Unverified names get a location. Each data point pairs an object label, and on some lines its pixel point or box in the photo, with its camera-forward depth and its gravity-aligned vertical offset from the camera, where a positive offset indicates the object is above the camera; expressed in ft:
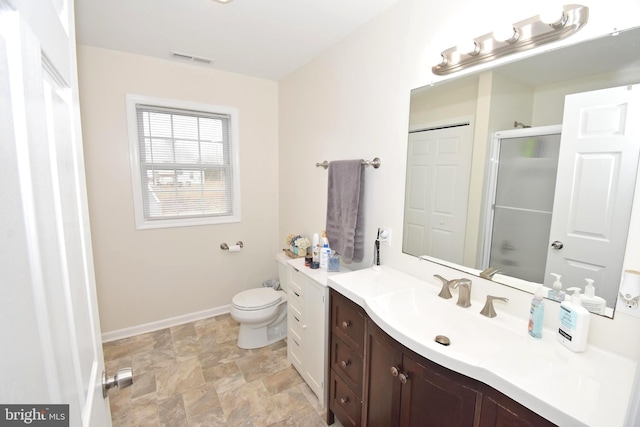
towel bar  6.25 +0.36
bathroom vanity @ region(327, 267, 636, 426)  2.69 -2.08
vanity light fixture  3.49 +1.93
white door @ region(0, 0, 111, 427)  0.93 -0.20
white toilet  7.92 -3.76
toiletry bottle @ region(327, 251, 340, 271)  6.87 -1.98
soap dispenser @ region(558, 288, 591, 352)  3.26 -1.61
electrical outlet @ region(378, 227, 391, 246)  6.14 -1.18
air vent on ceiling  8.12 +3.41
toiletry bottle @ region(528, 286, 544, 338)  3.62 -1.67
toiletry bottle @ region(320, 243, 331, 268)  6.84 -1.81
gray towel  6.61 -0.71
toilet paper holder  10.00 -2.38
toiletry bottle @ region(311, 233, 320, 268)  7.02 -1.83
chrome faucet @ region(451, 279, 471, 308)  4.50 -1.74
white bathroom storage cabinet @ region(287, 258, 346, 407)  6.10 -3.28
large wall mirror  3.34 +0.11
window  8.62 +0.45
